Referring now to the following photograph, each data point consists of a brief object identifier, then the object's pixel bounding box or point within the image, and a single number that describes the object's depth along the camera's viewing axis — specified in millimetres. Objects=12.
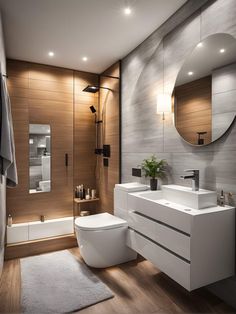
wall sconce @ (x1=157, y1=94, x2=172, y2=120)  2340
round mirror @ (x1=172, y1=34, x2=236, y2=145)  1771
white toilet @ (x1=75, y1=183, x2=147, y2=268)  2443
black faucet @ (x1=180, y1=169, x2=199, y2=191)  1946
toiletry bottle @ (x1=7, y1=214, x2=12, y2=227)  3117
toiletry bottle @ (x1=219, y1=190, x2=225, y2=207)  1802
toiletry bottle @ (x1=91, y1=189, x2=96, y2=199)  3740
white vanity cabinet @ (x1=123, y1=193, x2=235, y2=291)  1591
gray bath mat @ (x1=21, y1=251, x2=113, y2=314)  1898
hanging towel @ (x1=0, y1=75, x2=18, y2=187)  1682
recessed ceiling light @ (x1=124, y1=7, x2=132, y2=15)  2182
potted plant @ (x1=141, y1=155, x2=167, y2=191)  2432
